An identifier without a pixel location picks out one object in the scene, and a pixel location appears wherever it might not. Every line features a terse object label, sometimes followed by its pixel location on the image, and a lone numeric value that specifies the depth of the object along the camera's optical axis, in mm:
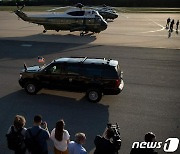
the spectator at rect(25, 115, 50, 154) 7070
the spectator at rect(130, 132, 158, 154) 6641
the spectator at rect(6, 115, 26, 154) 7074
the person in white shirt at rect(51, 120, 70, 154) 6977
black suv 12789
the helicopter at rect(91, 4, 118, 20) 42653
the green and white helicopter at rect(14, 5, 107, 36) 29469
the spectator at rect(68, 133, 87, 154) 6814
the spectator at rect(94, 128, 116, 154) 6641
